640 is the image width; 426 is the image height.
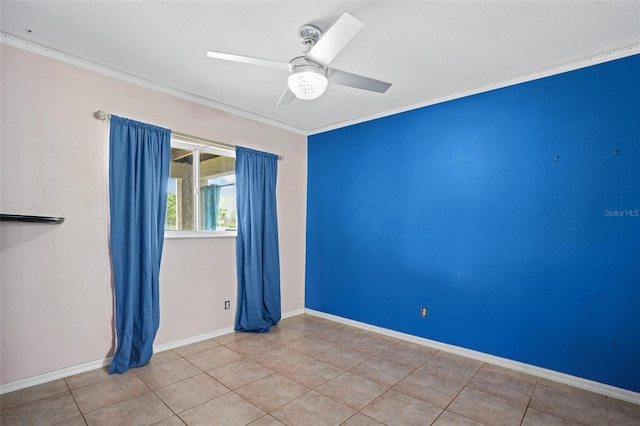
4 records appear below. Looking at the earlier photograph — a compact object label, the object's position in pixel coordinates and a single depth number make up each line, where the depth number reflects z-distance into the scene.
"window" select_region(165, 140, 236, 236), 3.38
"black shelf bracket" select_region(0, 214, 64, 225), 2.13
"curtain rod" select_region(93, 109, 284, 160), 2.76
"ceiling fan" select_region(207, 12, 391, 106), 1.76
